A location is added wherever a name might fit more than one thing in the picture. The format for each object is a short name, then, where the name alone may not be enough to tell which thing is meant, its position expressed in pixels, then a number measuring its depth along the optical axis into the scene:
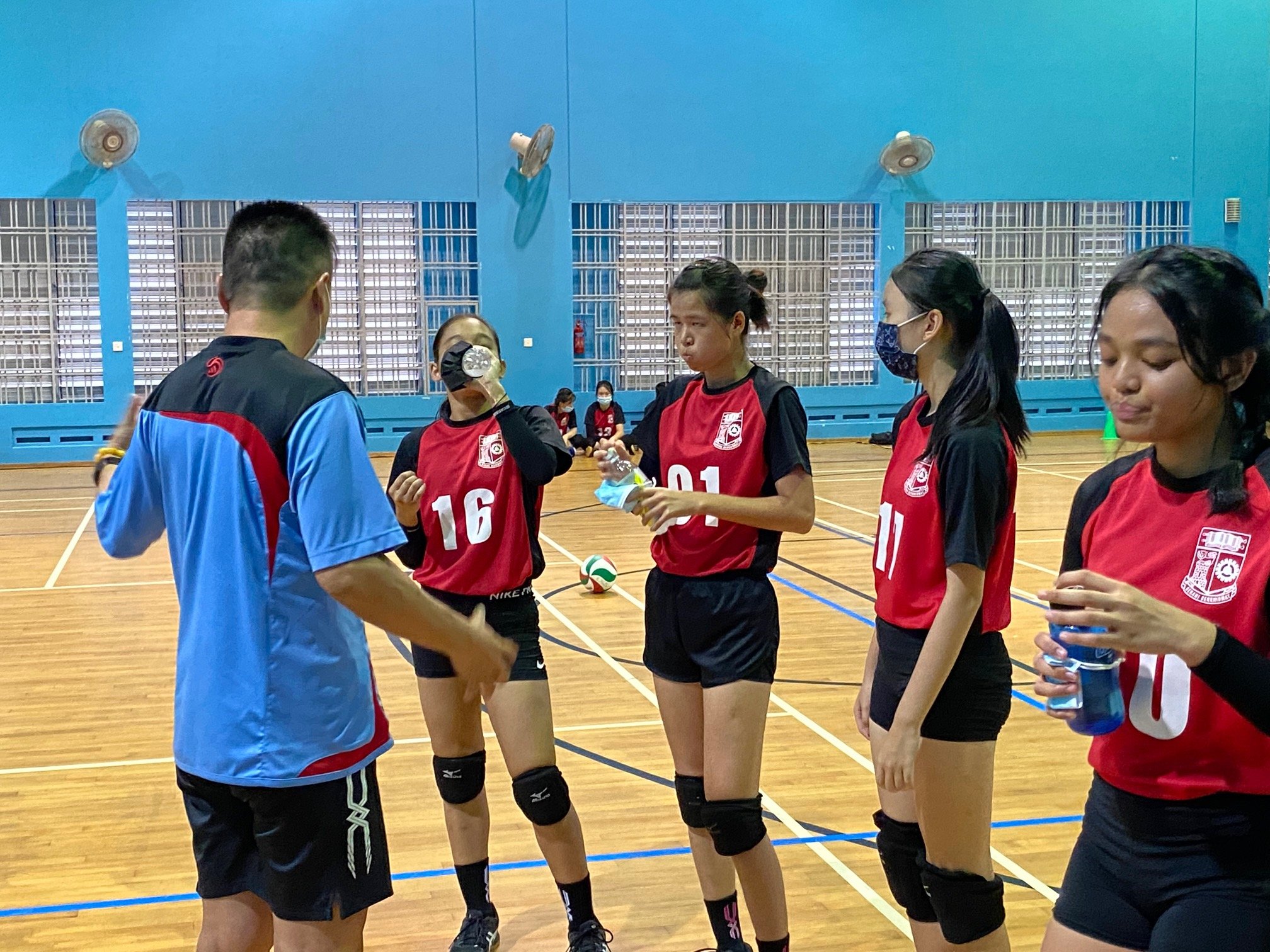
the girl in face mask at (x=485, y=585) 3.86
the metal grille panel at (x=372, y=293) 17.05
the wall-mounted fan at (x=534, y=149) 16.42
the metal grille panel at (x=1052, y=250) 19.36
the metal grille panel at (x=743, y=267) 18.33
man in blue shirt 2.39
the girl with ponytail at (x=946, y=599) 2.81
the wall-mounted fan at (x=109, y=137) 15.80
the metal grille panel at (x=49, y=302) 16.52
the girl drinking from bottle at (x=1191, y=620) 1.99
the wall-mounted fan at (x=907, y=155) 18.14
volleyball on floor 9.27
